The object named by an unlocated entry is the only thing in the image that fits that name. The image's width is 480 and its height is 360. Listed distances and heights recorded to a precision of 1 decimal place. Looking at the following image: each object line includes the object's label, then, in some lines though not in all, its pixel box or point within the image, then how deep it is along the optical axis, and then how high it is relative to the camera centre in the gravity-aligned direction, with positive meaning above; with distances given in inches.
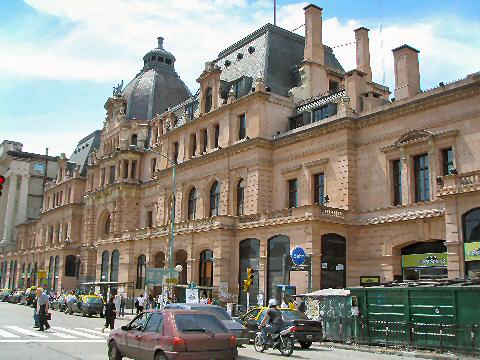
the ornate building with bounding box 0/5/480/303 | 1278.3 +323.1
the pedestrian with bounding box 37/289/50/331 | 1032.2 -49.9
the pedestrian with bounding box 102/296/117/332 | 1161.4 -64.7
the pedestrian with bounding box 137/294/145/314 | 1662.2 -58.6
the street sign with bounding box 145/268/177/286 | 1466.5 +19.8
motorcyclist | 804.6 -52.8
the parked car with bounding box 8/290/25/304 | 2547.5 -78.1
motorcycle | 759.7 -76.7
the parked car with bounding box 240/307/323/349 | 880.9 -63.4
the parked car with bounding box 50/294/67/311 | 1934.7 -80.5
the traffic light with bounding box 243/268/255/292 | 1239.4 +7.6
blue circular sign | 1171.3 +63.4
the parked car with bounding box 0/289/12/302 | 2800.7 -73.9
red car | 499.8 -49.7
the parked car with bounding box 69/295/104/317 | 1694.1 -69.4
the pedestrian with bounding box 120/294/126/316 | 1722.1 -66.7
